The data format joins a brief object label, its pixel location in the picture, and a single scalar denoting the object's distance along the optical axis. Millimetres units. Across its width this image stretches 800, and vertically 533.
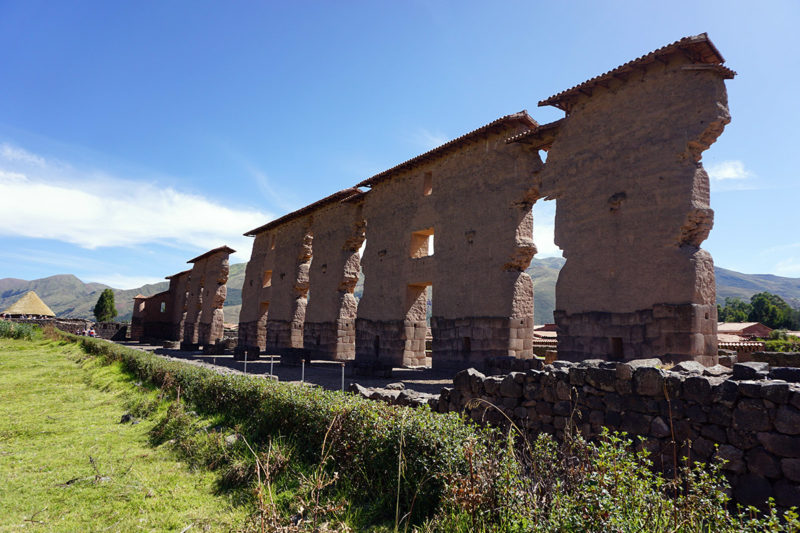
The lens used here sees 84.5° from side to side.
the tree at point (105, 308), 67812
